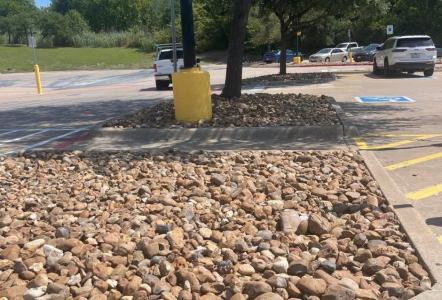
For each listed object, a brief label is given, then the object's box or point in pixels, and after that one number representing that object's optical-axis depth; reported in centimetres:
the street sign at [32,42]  3328
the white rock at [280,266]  391
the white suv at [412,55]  2380
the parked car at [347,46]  5332
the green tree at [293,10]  2348
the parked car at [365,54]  4916
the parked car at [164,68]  2366
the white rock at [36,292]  362
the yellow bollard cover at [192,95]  1012
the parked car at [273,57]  5406
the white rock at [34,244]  439
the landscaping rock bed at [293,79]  2227
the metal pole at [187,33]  1049
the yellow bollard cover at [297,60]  4788
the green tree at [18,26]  11119
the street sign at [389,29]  4349
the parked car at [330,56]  4978
